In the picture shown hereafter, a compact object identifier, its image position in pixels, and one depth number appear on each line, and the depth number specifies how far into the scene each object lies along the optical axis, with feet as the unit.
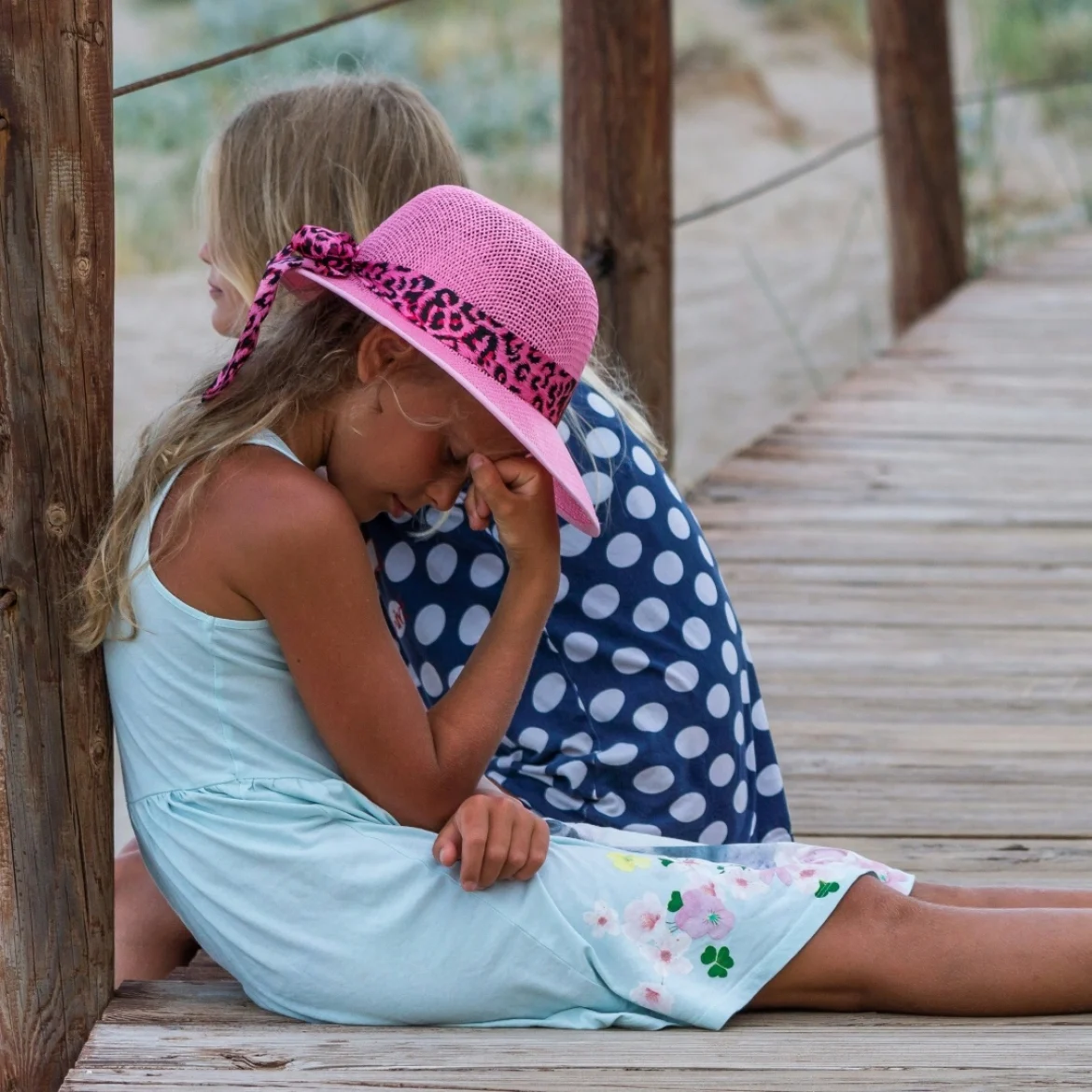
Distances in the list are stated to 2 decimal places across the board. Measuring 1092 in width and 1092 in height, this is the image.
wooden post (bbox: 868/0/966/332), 28.94
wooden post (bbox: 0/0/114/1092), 12.22
